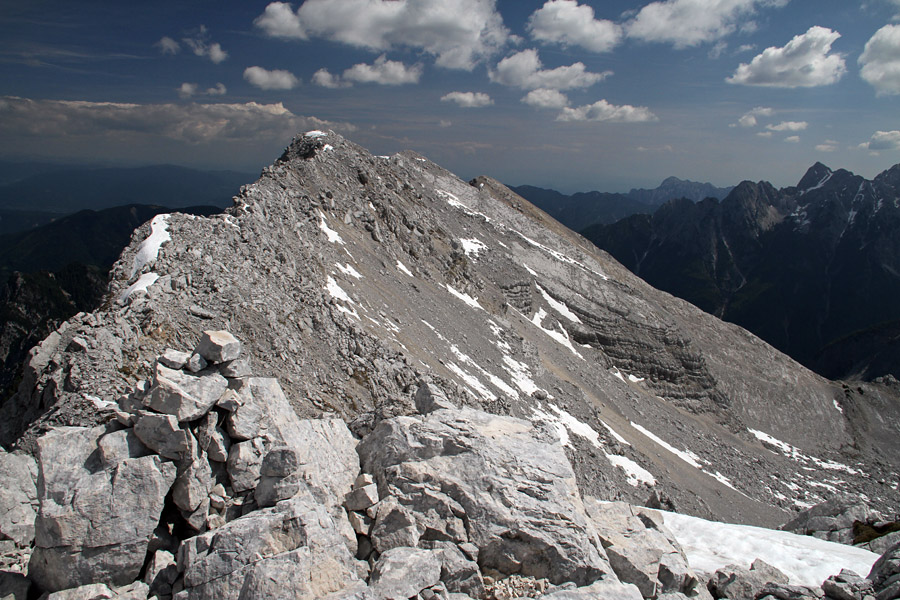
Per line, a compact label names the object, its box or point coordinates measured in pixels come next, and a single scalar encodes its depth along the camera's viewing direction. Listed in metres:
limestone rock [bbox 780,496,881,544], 25.38
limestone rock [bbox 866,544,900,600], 14.52
